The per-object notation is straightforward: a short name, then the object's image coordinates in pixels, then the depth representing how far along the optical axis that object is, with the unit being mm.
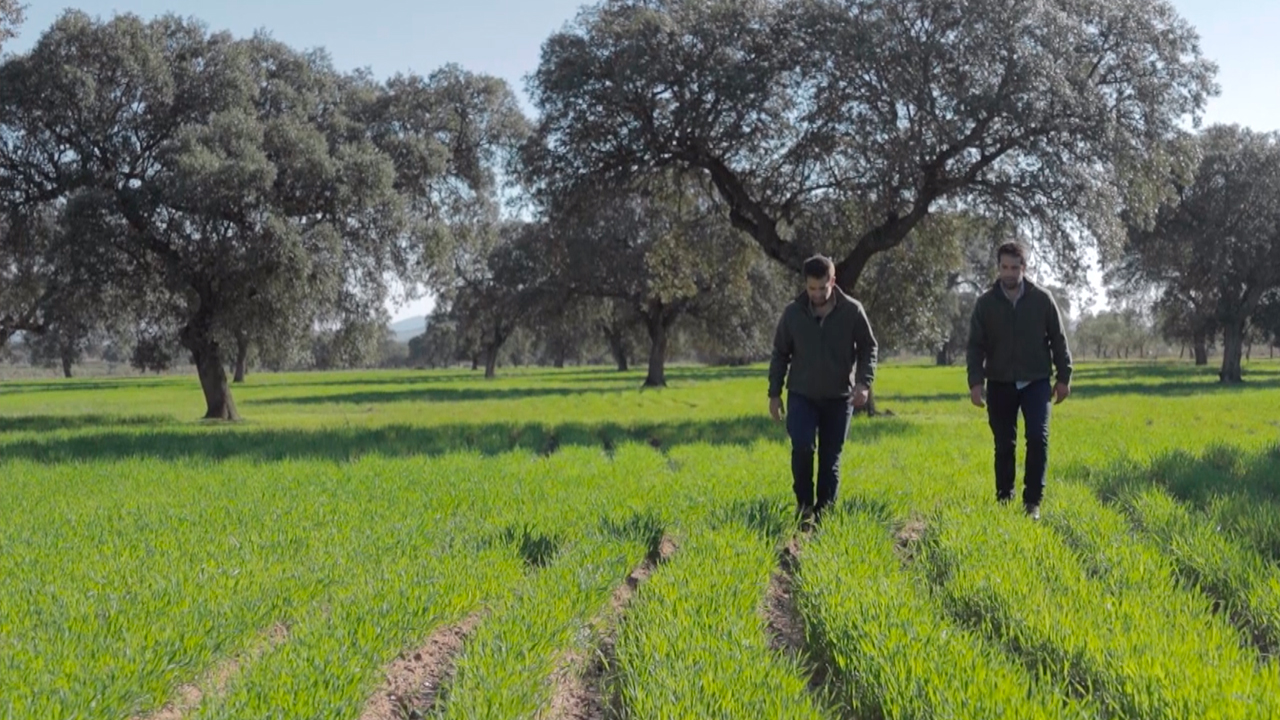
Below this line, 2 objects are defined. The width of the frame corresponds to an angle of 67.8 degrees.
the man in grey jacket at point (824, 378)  7570
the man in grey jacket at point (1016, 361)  7797
